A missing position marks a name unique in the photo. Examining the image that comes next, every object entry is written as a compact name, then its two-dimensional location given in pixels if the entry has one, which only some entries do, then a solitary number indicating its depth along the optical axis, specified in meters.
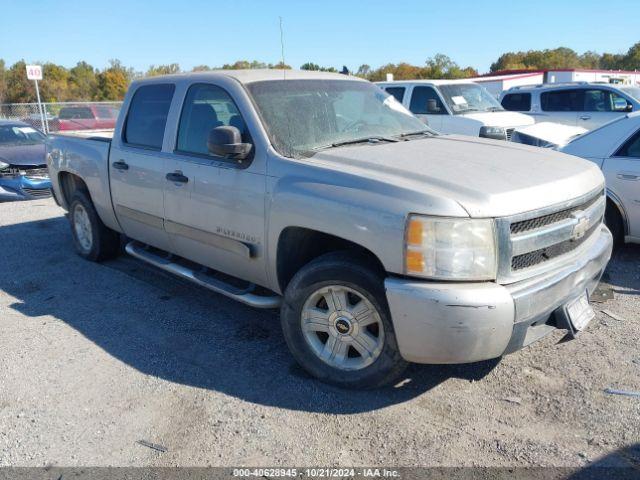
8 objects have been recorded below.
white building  27.82
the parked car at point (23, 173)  9.91
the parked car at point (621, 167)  5.42
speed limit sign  17.23
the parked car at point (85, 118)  17.59
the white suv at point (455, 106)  10.56
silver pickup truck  2.94
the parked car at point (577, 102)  12.16
